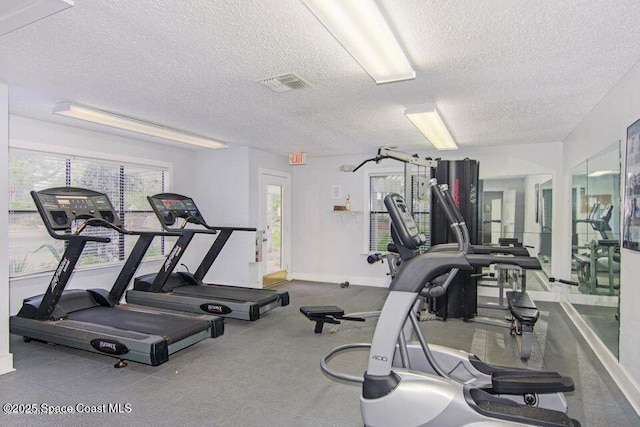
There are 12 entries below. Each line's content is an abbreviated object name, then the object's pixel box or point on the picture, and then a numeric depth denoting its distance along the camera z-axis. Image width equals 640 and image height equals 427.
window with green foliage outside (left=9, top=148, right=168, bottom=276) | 4.22
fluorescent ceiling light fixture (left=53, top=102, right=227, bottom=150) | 3.76
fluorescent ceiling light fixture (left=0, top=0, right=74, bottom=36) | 1.91
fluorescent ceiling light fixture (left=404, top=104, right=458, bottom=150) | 3.73
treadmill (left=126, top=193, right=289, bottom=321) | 4.55
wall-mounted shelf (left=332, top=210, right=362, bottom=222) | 6.93
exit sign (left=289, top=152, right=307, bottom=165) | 6.33
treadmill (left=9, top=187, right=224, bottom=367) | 3.18
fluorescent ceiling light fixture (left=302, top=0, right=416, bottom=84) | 1.83
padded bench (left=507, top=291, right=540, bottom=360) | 3.40
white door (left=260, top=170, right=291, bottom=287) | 6.54
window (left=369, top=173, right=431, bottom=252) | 6.72
